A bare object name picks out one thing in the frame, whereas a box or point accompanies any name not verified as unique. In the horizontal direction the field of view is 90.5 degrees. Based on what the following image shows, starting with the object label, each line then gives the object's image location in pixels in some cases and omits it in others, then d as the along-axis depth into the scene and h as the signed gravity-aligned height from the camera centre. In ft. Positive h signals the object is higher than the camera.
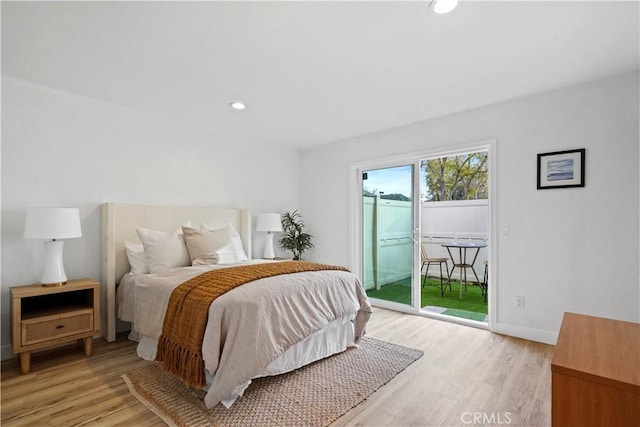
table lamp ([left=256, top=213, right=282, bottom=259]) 14.47 -0.47
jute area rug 6.04 -3.86
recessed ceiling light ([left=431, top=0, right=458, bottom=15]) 5.71 +3.86
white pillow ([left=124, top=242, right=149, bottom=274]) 10.11 -1.39
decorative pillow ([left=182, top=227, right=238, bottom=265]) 10.62 -1.07
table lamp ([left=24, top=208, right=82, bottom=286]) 8.07 -0.40
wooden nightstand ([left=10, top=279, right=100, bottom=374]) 7.75 -2.59
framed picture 9.20 +1.41
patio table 15.94 -2.16
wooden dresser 3.28 -1.80
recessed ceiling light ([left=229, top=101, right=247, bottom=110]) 10.68 +3.79
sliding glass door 13.44 -0.80
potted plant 15.71 -1.08
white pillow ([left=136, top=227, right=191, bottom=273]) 10.12 -1.13
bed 6.32 -2.27
